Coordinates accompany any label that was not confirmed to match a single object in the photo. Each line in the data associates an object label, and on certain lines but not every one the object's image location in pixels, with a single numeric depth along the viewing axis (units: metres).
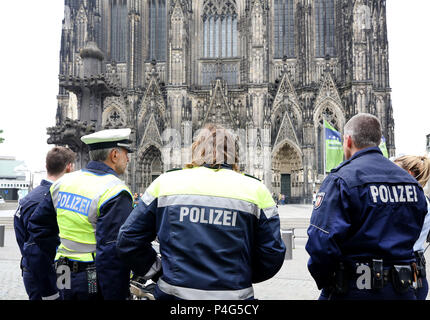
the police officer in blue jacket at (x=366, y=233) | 2.44
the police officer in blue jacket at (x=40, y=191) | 3.75
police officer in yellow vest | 2.77
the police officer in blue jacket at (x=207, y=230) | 2.19
